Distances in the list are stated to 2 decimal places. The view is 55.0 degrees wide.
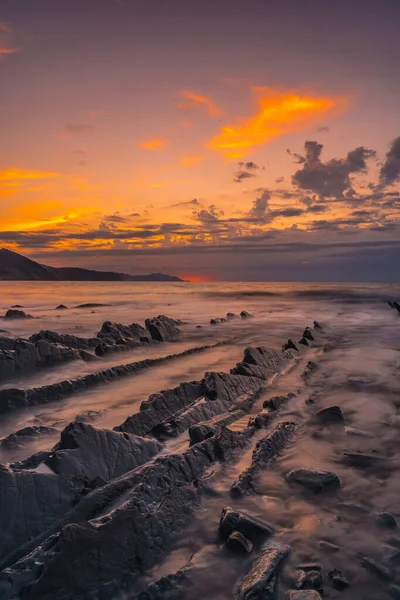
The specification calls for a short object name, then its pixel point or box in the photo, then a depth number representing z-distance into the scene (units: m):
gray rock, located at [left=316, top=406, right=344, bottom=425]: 5.67
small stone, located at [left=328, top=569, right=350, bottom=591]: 2.61
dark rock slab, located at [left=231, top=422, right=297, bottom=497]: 3.83
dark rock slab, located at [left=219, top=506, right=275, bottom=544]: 3.09
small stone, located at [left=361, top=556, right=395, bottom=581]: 2.72
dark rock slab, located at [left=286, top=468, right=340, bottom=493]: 3.83
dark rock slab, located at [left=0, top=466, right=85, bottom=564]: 2.94
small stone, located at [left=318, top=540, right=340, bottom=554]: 2.98
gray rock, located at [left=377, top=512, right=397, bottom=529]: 3.28
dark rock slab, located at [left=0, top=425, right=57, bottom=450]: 4.65
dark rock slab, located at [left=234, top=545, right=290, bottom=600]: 2.46
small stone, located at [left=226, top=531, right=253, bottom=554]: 2.94
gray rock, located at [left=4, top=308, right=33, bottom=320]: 20.66
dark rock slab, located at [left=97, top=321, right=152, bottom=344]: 11.91
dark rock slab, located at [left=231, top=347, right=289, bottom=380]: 7.92
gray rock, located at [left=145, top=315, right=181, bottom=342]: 13.09
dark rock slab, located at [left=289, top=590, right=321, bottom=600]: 2.41
